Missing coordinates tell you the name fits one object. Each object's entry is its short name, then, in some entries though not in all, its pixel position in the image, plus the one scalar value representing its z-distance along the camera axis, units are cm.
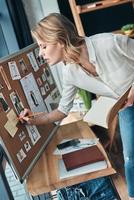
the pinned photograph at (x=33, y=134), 213
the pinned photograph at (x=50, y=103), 247
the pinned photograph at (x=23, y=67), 221
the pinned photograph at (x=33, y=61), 235
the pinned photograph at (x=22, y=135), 202
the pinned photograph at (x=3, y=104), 190
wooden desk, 191
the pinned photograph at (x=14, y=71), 208
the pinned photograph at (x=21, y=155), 195
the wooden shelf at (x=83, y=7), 295
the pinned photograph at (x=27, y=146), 205
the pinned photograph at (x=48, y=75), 254
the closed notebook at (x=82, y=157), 199
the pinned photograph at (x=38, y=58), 245
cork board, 192
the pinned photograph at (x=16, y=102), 203
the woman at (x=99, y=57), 195
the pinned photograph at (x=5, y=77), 199
